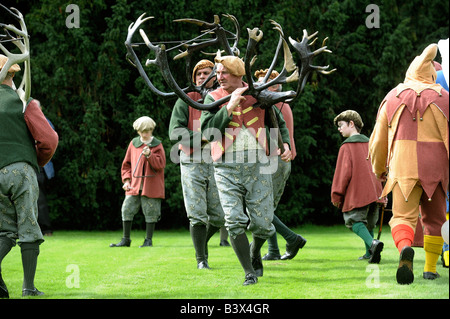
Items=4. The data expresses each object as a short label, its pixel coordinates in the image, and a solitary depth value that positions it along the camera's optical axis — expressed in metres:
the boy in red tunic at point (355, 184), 14.35
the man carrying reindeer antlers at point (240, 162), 10.37
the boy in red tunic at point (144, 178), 19.52
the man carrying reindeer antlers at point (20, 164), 9.71
